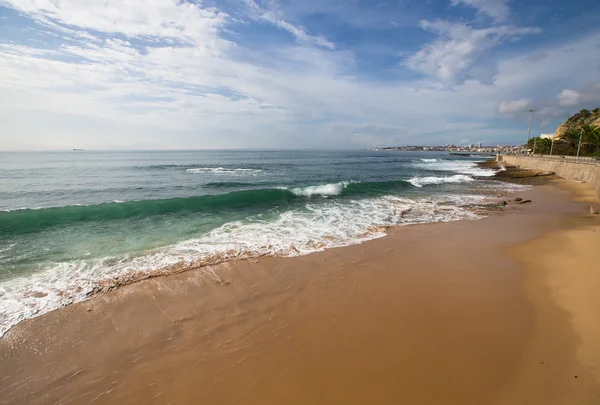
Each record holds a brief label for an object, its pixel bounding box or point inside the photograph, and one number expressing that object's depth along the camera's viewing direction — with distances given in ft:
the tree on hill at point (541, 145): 175.77
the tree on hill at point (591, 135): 108.78
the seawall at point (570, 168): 70.78
